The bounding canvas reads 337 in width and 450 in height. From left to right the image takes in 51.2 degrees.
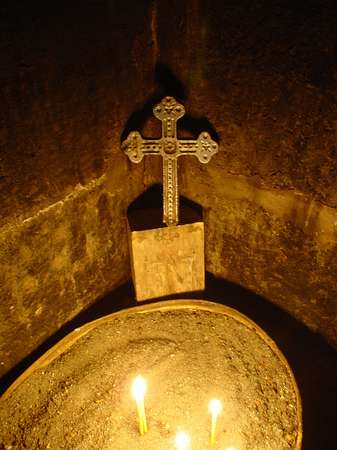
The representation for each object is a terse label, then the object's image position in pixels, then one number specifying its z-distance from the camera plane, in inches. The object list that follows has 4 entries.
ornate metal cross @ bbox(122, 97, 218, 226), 110.0
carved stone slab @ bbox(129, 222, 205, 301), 123.6
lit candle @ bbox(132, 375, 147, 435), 82.0
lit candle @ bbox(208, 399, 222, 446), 81.4
